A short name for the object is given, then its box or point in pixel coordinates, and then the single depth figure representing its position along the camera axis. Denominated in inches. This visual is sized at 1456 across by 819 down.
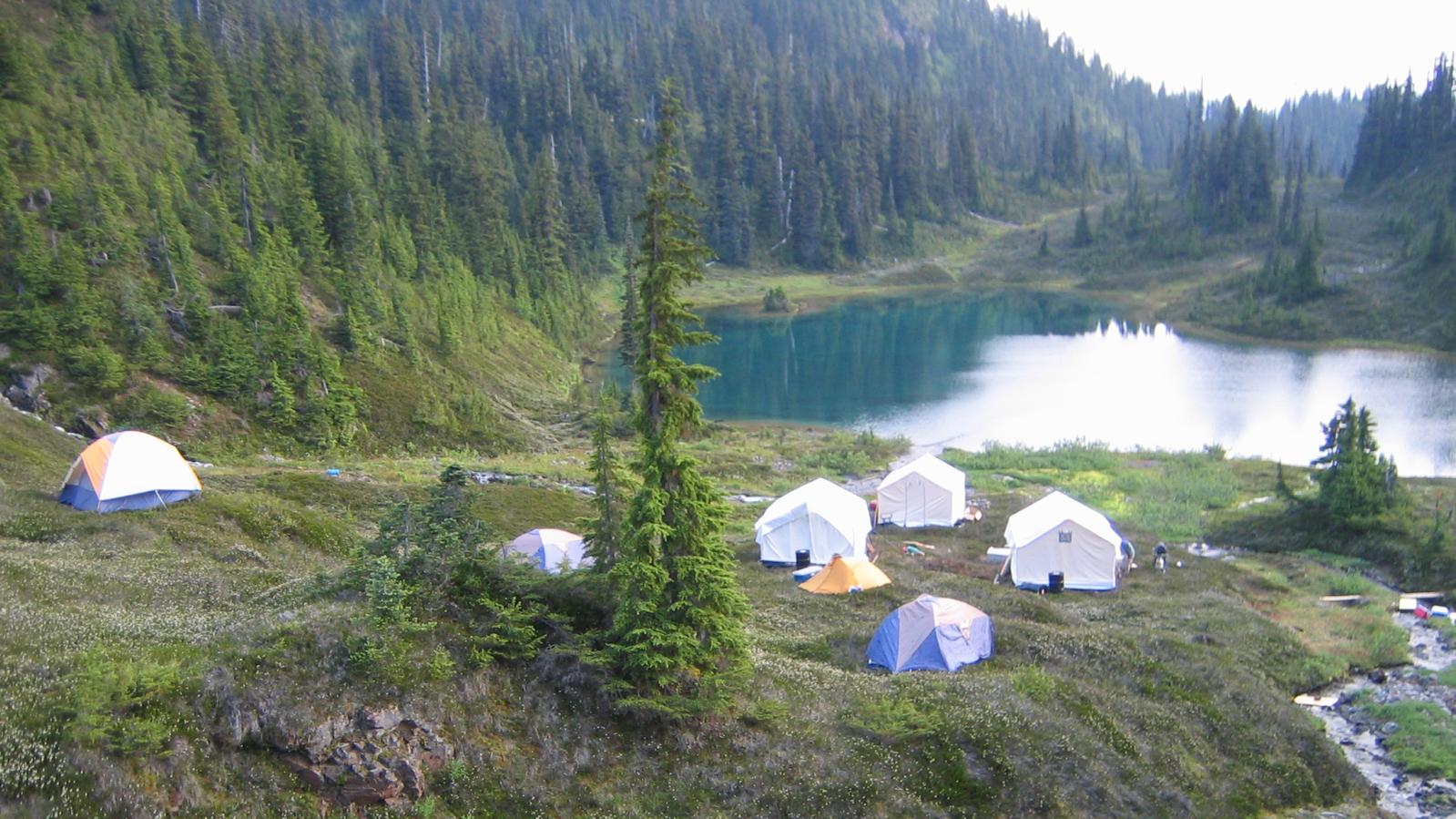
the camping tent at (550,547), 1094.4
